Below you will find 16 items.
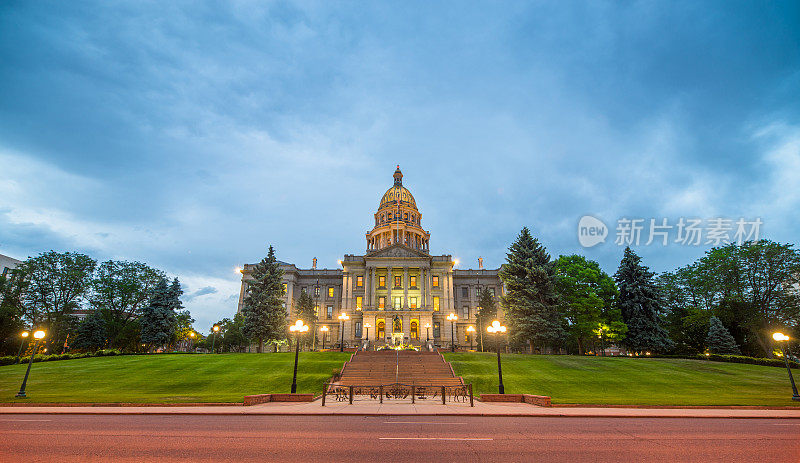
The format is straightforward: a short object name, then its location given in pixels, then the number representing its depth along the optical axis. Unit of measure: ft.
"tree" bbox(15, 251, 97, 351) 167.94
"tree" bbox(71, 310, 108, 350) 173.37
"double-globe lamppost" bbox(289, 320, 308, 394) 81.97
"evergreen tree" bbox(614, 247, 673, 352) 144.05
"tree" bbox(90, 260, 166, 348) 178.40
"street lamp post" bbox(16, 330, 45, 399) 73.29
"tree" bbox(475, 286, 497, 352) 193.71
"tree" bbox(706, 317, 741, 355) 142.00
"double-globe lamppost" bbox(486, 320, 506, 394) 84.08
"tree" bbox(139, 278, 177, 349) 164.04
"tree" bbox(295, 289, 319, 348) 204.44
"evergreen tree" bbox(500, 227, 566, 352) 135.54
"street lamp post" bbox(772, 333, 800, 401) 72.05
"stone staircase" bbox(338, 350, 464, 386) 93.45
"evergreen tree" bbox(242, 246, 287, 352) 149.38
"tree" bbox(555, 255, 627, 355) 140.56
